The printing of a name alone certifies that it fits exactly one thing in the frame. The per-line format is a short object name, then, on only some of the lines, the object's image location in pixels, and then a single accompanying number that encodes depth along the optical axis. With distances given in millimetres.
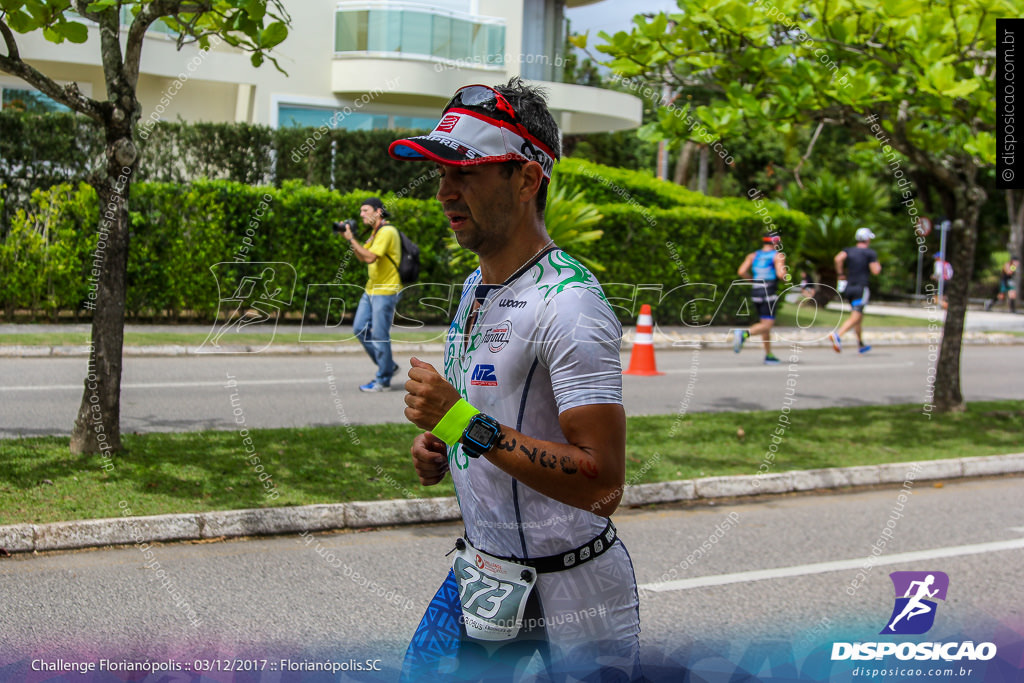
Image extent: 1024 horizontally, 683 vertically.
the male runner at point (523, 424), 2141
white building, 21312
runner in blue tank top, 15242
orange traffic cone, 13664
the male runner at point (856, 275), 17031
